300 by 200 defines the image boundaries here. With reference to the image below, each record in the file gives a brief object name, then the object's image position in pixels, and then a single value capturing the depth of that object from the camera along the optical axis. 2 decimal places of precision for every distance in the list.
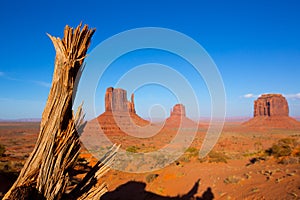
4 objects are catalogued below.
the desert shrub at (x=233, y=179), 11.13
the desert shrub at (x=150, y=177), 13.29
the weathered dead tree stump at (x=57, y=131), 3.22
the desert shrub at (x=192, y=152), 20.89
